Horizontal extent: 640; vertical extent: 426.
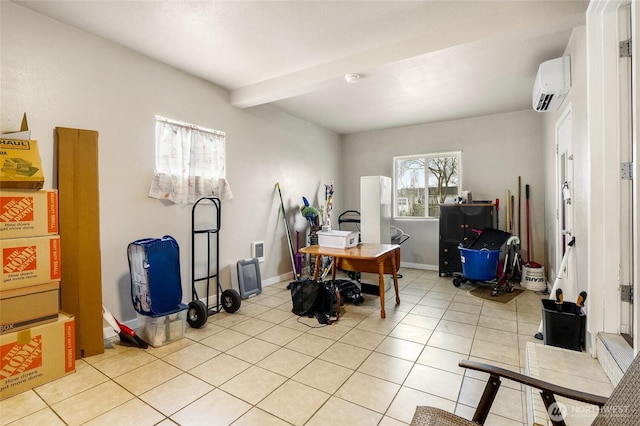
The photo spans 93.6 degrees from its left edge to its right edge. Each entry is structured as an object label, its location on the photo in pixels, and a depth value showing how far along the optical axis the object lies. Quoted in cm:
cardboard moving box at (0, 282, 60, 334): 202
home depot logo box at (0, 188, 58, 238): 204
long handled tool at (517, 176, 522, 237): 505
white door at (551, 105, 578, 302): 295
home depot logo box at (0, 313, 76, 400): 199
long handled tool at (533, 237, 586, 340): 278
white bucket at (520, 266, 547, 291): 438
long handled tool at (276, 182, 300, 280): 495
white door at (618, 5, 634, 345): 190
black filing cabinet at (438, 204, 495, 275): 493
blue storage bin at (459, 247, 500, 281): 424
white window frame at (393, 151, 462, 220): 563
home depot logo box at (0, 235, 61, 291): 202
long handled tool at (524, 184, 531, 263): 492
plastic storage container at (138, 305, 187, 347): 275
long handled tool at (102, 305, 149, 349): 267
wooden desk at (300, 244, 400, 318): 340
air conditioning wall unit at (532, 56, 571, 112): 286
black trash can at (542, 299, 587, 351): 223
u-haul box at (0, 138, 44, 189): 200
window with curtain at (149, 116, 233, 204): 334
